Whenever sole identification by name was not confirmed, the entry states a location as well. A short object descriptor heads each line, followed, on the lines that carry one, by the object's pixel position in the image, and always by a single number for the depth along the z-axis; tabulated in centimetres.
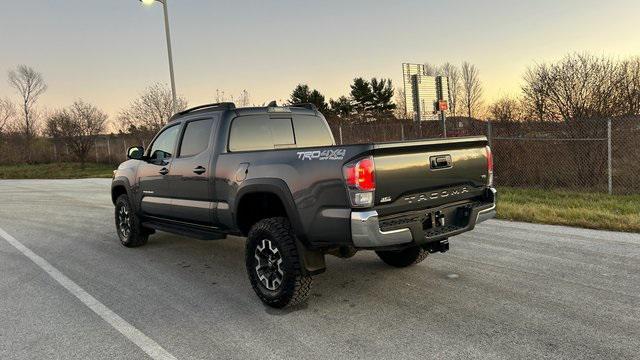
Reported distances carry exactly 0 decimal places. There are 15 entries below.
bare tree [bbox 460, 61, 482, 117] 5150
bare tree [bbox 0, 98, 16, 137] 4073
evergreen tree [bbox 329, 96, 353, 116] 4981
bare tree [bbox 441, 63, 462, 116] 5085
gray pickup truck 376
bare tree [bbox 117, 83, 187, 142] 3055
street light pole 1672
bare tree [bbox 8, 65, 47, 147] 4205
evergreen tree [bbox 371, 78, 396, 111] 5253
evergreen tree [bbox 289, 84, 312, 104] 4878
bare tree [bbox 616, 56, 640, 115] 1220
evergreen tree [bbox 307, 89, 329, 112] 4869
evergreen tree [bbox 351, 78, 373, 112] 5241
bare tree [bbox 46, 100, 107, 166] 3062
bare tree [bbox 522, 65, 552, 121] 1343
